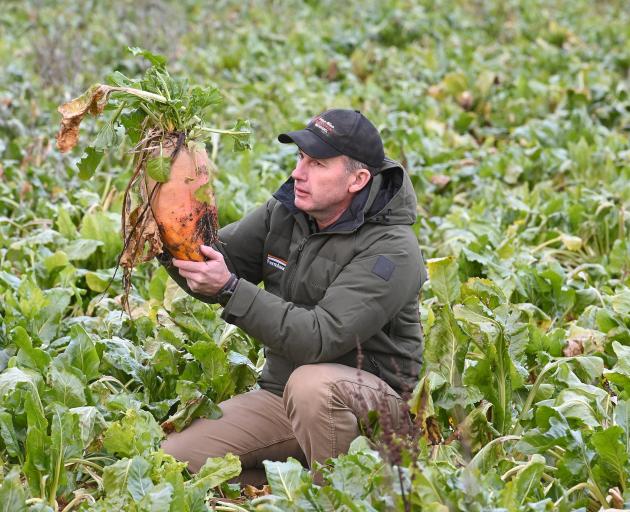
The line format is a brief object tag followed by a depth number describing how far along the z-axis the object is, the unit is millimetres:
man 7065
